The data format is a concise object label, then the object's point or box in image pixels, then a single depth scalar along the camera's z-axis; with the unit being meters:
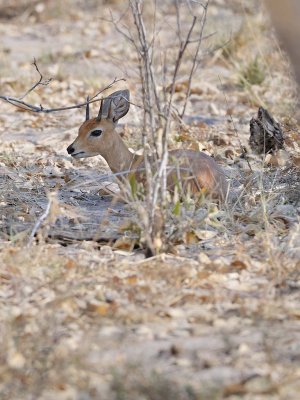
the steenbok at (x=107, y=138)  13.85
